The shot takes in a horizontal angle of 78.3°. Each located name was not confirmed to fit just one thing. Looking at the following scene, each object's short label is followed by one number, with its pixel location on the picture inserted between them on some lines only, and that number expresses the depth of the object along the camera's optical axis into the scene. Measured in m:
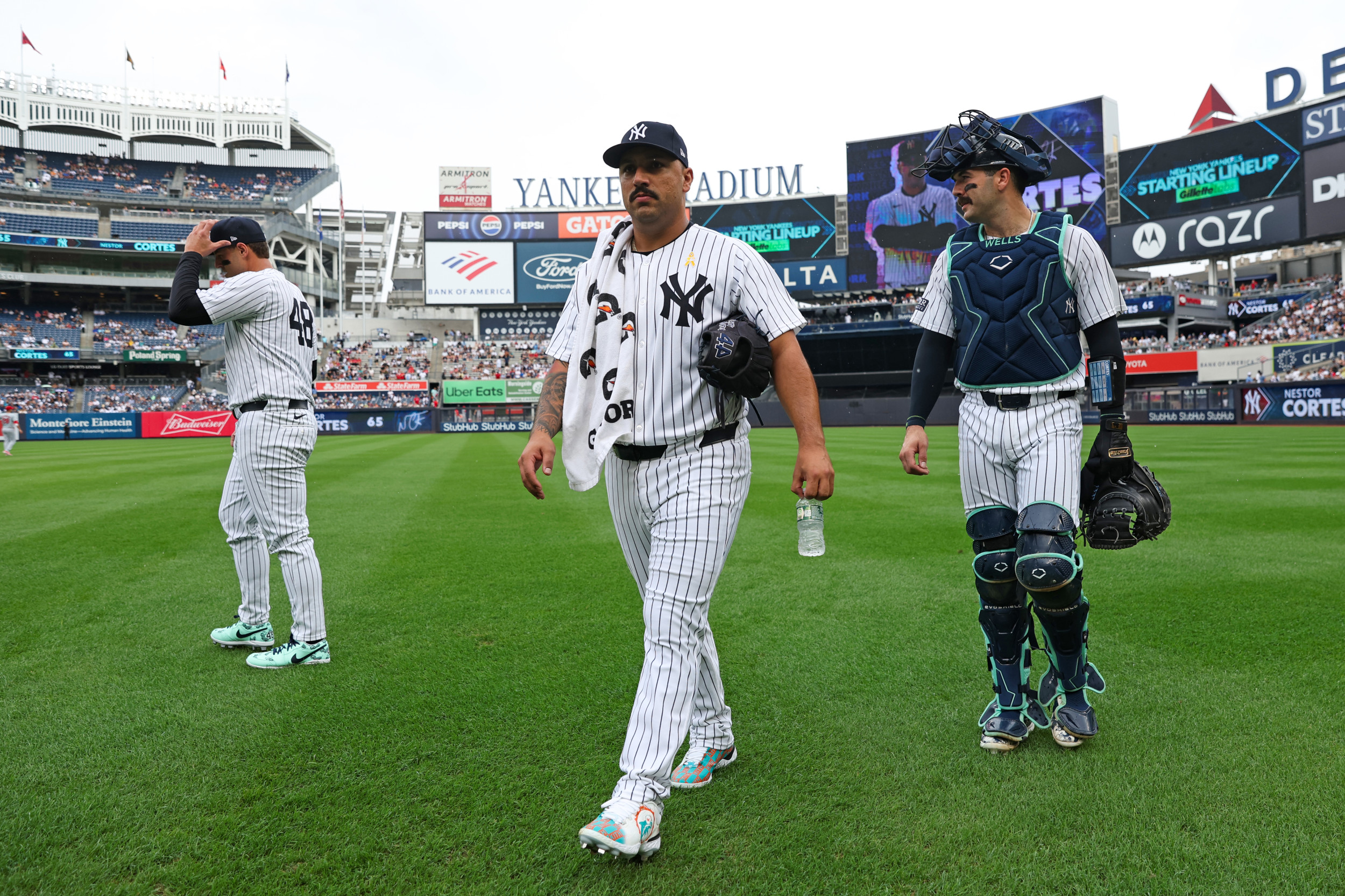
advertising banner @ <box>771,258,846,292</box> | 51.44
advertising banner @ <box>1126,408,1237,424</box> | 32.50
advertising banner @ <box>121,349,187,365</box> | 48.84
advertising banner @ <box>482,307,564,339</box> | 59.91
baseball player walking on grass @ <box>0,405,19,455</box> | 25.84
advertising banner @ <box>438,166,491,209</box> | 62.53
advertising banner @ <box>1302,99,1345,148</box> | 39.23
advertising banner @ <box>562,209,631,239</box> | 57.66
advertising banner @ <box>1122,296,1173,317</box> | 45.47
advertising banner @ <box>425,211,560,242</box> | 57.81
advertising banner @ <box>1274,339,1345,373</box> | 33.12
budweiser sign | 38.50
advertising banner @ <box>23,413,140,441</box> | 38.28
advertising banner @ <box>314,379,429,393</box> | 48.88
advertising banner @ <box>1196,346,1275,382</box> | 37.16
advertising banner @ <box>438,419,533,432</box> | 46.97
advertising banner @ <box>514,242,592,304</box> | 57.78
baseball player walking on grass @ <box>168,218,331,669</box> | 4.03
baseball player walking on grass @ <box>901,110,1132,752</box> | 2.94
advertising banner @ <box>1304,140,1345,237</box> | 39.06
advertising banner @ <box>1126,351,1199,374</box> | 41.34
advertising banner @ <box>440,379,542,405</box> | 50.62
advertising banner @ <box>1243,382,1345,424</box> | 28.42
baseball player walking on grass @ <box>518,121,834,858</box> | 2.43
